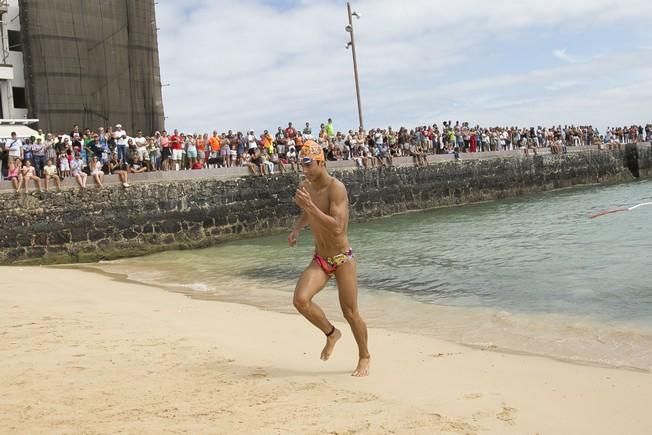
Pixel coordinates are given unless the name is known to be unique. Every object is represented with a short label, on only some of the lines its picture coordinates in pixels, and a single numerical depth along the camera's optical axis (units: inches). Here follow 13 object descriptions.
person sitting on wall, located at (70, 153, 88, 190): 707.9
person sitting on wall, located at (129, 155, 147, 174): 770.2
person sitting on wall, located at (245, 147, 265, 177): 904.3
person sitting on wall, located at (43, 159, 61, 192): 683.4
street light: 1157.1
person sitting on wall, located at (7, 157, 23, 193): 663.8
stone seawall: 677.3
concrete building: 1138.0
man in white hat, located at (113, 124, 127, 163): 759.7
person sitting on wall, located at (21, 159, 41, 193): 671.8
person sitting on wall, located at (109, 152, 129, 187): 745.0
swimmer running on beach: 201.0
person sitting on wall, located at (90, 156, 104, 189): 722.2
